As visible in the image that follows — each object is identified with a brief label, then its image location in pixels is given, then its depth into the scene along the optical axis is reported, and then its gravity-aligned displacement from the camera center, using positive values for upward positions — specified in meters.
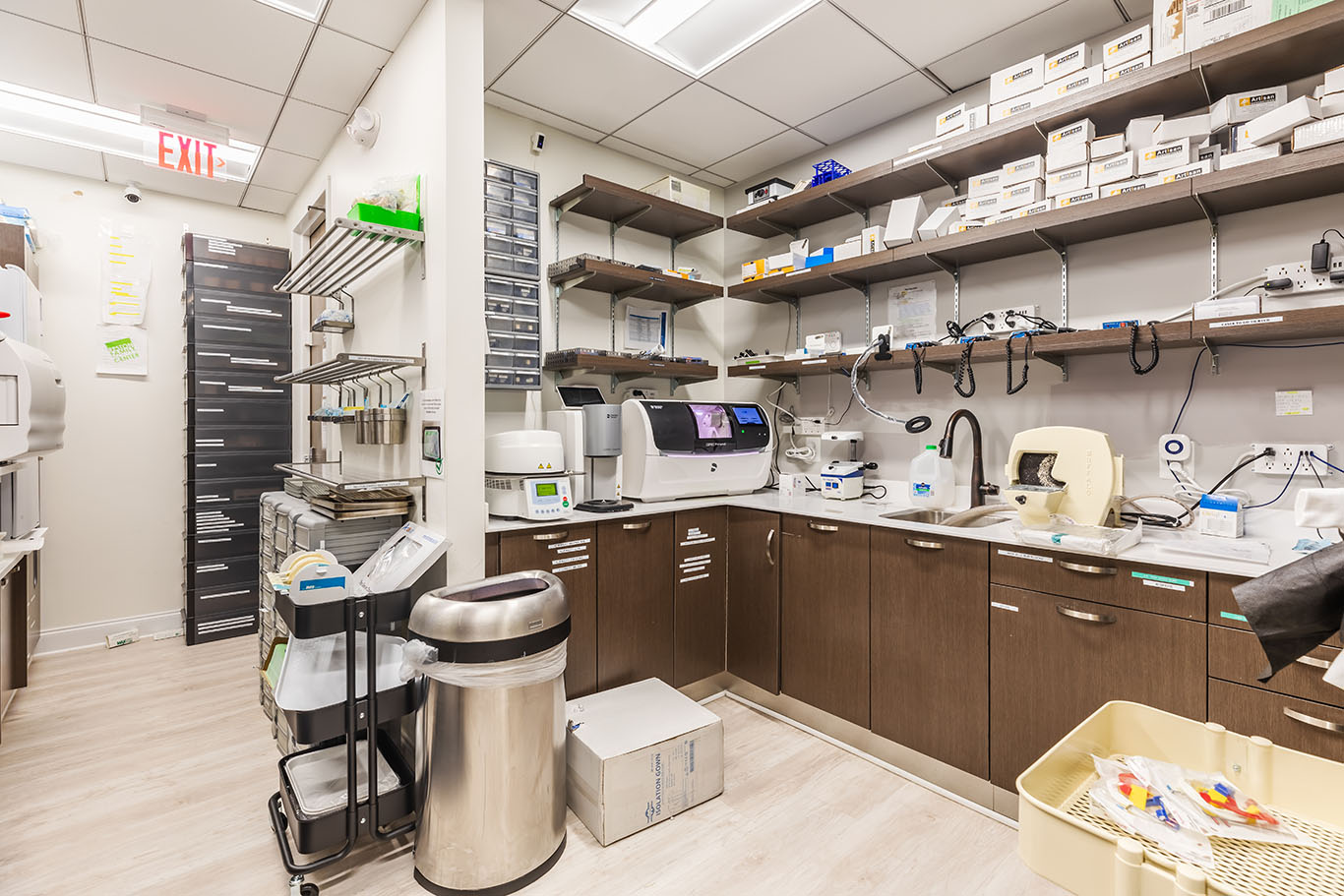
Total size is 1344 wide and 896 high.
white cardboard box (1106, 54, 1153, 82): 2.09 +1.29
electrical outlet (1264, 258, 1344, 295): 1.94 +0.54
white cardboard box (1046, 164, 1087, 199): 2.24 +0.97
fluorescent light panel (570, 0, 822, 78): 2.35 +1.65
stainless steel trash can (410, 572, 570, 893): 1.71 -0.83
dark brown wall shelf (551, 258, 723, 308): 2.98 +0.84
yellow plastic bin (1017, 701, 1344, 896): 0.65 -0.46
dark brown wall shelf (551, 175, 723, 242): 3.02 +1.24
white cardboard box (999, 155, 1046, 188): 2.36 +1.05
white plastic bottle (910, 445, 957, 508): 2.62 -0.15
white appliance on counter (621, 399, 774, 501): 2.79 -0.01
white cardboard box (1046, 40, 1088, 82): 2.24 +1.40
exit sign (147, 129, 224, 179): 2.92 +1.38
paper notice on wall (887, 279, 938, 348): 2.97 +0.65
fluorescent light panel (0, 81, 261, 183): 2.83 +1.55
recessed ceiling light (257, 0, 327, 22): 2.23 +1.58
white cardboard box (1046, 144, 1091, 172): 2.23 +1.05
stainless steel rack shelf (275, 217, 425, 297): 2.20 +0.79
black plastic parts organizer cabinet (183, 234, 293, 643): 3.70 +0.19
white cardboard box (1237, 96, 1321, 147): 1.77 +0.94
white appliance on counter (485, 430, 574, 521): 2.38 -0.12
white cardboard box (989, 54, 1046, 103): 2.34 +1.40
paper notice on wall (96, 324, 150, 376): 3.67 +0.57
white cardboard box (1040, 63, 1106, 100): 2.19 +1.30
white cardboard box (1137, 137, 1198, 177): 2.03 +0.96
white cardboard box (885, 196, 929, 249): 2.70 +0.99
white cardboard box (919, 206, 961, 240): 2.60 +0.94
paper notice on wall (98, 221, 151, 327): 3.64 +1.01
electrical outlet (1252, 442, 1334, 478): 1.97 -0.05
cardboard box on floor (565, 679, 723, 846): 1.94 -1.02
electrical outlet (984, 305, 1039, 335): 2.67 +0.54
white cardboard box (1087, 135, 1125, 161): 2.16 +1.04
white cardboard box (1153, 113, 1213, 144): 2.03 +1.05
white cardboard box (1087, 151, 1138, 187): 2.12 +0.95
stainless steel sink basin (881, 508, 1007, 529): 2.59 -0.30
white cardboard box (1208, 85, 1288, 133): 1.92 +1.07
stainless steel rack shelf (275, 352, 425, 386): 2.10 +0.30
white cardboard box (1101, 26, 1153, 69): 2.09 +1.36
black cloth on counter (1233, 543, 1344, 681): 0.67 -0.17
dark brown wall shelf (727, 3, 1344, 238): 1.81 +1.18
